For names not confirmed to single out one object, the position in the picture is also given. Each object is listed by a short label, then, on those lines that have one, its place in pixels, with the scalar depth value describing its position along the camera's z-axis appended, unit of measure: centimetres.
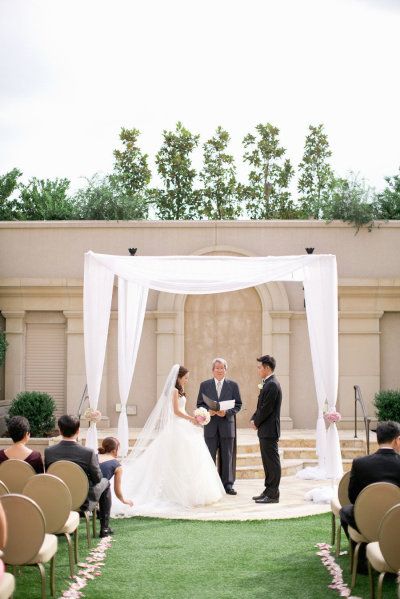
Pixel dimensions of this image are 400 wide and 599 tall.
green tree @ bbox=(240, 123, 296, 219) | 3050
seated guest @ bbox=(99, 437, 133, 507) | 948
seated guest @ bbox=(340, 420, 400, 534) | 720
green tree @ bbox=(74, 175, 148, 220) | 1827
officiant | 1177
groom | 1110
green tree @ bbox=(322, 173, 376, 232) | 1709
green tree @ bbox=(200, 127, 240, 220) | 3002
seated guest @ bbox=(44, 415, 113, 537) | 838
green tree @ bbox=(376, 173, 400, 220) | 1743
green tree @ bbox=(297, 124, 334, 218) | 3081
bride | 1084
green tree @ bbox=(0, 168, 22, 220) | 2615
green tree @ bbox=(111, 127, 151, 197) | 2989
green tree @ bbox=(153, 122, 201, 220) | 2964
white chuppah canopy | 1120
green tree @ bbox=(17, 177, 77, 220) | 2489
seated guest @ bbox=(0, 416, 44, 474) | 827
